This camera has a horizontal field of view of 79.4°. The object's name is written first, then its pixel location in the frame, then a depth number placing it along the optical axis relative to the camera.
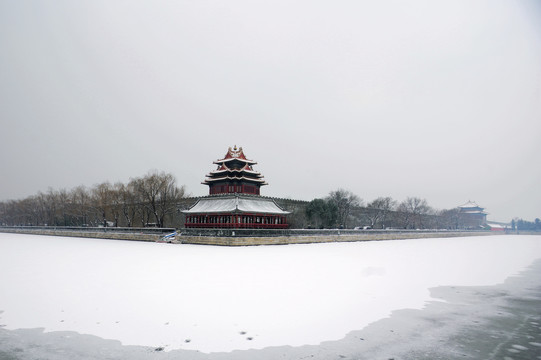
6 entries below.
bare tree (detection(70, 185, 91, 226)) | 76.00
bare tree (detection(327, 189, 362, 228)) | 72.25
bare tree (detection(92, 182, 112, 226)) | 68.62
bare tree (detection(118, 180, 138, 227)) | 67.19
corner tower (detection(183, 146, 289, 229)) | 45.91
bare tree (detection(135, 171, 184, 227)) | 62.59
